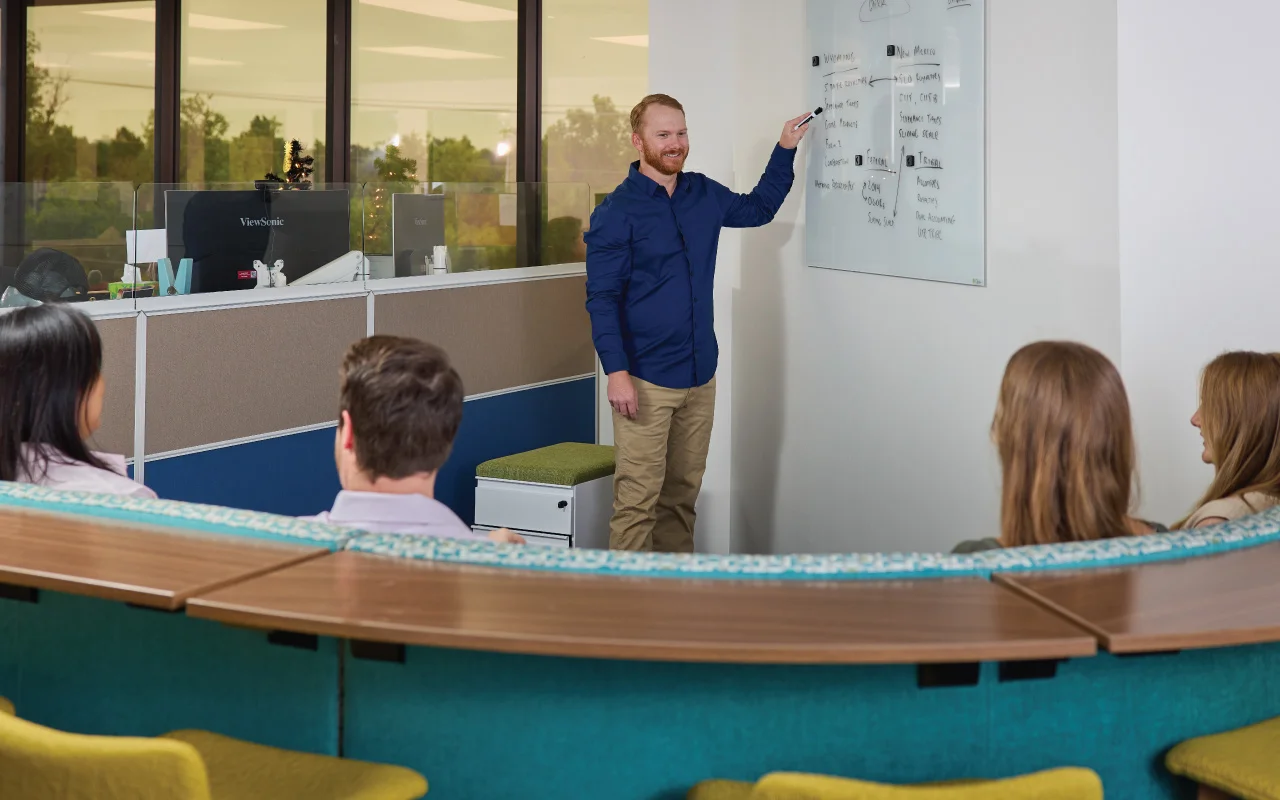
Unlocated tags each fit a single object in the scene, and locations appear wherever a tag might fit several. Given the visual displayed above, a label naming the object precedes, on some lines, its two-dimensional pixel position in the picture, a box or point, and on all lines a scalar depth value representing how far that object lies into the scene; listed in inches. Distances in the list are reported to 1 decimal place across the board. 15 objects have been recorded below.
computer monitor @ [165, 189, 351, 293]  161.8
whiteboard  137.5
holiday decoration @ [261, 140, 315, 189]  221.9
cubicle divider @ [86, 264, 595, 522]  151.0
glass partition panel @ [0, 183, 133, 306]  149.9
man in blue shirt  159.9
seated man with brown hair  75.6
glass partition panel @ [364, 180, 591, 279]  188.1
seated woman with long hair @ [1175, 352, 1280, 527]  87.8
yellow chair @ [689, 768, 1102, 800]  52.4
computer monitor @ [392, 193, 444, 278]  189.8
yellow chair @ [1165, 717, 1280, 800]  63.1
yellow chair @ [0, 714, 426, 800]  53.6
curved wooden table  55.6
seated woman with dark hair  90.3
